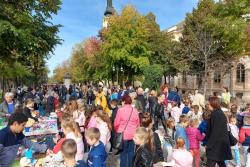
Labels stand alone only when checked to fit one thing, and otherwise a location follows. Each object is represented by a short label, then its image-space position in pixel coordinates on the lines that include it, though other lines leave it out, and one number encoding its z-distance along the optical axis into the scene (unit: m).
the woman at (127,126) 4.15
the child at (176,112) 6.62
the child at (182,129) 4.22
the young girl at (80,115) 5.09
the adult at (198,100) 7.73
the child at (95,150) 2.83
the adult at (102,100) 6.67
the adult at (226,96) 8.70
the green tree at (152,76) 19.62
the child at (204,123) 4.57
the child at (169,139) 4.67
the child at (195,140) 4.37
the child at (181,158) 3.55
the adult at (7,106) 5.29
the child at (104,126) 4.21
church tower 46.78
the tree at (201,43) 19.73
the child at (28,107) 4.95
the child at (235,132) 4.64
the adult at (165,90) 7.89
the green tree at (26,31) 10.46
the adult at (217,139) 3.48
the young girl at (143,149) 2.74
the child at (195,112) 5.96
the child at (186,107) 6.63
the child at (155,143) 3.38
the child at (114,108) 5.37
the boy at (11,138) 2.35
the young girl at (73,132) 3.33
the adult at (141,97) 6.82
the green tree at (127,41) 22.33
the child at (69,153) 2.16
